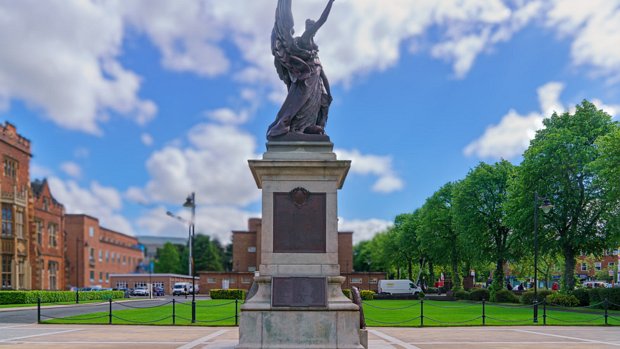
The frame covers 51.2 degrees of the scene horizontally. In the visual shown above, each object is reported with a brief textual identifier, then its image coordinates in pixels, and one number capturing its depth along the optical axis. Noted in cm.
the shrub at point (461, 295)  6124
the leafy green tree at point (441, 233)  6750
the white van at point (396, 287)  6619
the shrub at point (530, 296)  4756
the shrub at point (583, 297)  4291
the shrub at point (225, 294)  5678
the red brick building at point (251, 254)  7256
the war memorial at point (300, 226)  1331
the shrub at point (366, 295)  5616
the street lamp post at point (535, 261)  2840
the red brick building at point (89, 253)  9331
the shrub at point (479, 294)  5753
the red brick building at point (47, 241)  6812
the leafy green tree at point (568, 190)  4147
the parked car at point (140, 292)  7388
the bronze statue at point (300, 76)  1512
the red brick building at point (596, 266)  9144
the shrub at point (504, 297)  5347
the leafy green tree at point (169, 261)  12509
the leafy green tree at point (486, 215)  5538
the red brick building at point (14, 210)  6209
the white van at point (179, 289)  7825
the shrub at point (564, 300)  4234
